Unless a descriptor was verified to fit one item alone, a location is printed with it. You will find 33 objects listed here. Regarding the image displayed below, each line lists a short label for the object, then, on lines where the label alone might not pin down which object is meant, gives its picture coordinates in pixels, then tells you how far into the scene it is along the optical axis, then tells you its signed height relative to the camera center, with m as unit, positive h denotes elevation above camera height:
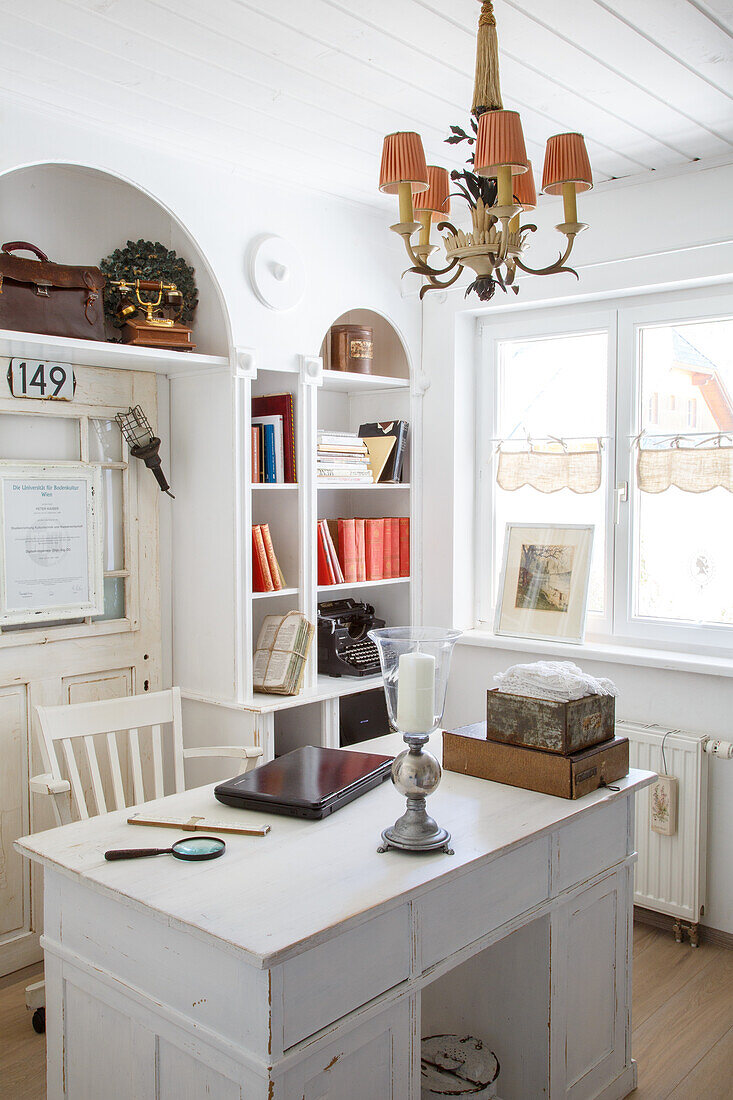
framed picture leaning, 3.58 -0.27
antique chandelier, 1.68 +0.66
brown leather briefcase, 2.68 +0.66
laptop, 1.98 -0.61
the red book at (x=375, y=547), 3.81 -0.13
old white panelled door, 2.98 -0.40
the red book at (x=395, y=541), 3.92 -0.11
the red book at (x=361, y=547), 3.76 -0.13
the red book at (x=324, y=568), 3.64 -0.21
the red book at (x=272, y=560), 3.34 -0.16
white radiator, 3.12 -1.12
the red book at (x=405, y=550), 3.97 -0.15
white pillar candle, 1.75 -0.34
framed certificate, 2.96 -0.08
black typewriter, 3.66 -0.54
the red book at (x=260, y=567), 3.32 -0.18
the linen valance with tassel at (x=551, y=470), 3.58 +0.19
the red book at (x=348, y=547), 3.71 -0.13
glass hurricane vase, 1.76 -0.38
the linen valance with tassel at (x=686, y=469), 3.22 +0.17
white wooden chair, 2.48 -0.66
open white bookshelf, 3.21 -0.06
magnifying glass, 1.76 -0.65
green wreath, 3.01 +0.83
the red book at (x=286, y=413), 3.40 +0.38
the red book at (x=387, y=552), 3.88 -0.15
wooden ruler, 1.89 -0.64
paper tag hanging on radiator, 3.16 -1.00
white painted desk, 1.49 -0.80
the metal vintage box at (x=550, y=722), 2.11 -0.49
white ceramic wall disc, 3.25 +0.88
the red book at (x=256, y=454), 3.33 +0.23
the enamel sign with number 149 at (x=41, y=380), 2.94 +0.45
